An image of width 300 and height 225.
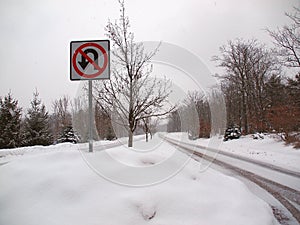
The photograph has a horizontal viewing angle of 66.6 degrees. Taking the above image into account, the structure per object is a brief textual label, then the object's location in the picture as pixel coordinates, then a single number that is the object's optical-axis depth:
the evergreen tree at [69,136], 28.99
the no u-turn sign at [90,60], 3.83
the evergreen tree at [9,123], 21.42
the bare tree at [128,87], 8.32
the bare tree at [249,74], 31.19
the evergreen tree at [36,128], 23.09
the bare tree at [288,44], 19.97
